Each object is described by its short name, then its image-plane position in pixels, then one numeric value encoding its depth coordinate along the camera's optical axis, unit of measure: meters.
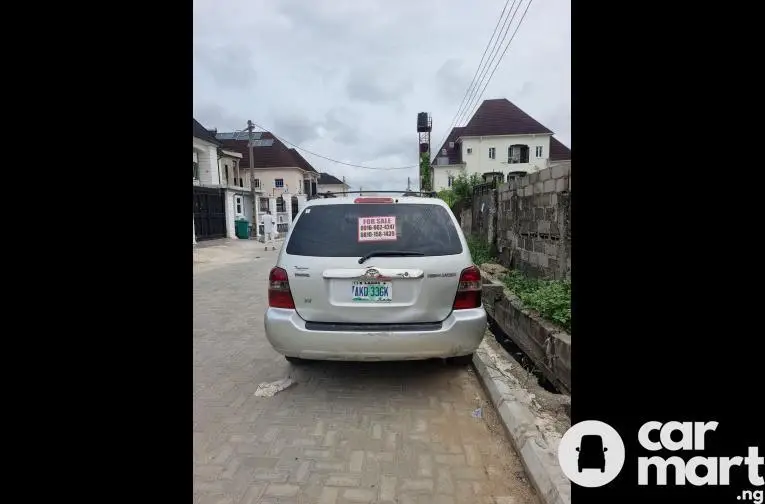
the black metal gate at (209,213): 19.42
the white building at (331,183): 59.45
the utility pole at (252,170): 22.53
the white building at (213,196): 19.98
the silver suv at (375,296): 2.89
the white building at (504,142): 32.16
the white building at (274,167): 37.75
